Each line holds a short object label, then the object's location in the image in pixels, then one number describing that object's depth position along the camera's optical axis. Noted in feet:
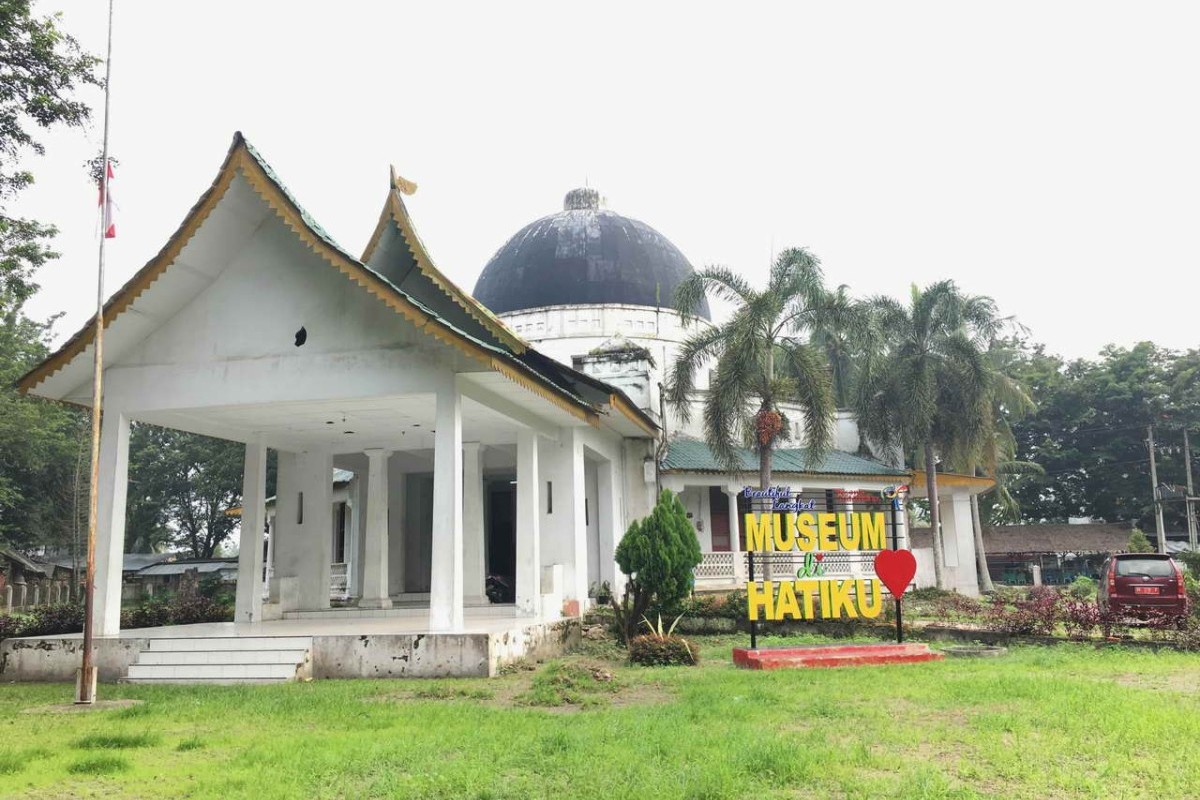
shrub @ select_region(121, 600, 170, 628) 56.18
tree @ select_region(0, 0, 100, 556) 47.11
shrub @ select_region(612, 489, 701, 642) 49.65
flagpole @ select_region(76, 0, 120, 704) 32.50
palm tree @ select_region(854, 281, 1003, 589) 88.89
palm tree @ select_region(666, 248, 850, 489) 71.10
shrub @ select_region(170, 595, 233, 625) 58.65
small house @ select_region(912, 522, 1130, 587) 140.56
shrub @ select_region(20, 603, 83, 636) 46.80
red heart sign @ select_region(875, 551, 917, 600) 41.73
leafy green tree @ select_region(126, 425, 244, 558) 146.41
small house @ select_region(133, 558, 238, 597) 139.18
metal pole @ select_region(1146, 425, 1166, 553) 140.26
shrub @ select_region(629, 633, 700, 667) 42.70
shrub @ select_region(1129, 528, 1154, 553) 114.11
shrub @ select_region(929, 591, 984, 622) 59.98
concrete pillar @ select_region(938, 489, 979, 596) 94.79
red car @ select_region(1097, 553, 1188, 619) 51.64
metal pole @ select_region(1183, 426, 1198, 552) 141.18
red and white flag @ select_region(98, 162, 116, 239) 37.14
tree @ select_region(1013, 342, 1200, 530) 156.87
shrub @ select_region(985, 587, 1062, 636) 48.29
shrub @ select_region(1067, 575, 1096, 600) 91.97
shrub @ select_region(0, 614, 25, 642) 45.86
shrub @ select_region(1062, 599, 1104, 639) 47.55
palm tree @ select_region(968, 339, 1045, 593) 96.63
